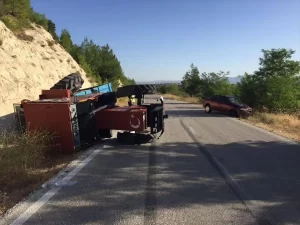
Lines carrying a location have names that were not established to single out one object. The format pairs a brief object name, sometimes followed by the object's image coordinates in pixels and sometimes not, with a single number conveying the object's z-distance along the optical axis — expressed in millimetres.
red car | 17891
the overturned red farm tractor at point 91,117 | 6918
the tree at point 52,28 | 29856
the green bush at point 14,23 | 18230
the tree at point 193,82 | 55906
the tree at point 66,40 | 31300
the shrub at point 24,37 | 19107
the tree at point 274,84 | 20509
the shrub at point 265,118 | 15496
